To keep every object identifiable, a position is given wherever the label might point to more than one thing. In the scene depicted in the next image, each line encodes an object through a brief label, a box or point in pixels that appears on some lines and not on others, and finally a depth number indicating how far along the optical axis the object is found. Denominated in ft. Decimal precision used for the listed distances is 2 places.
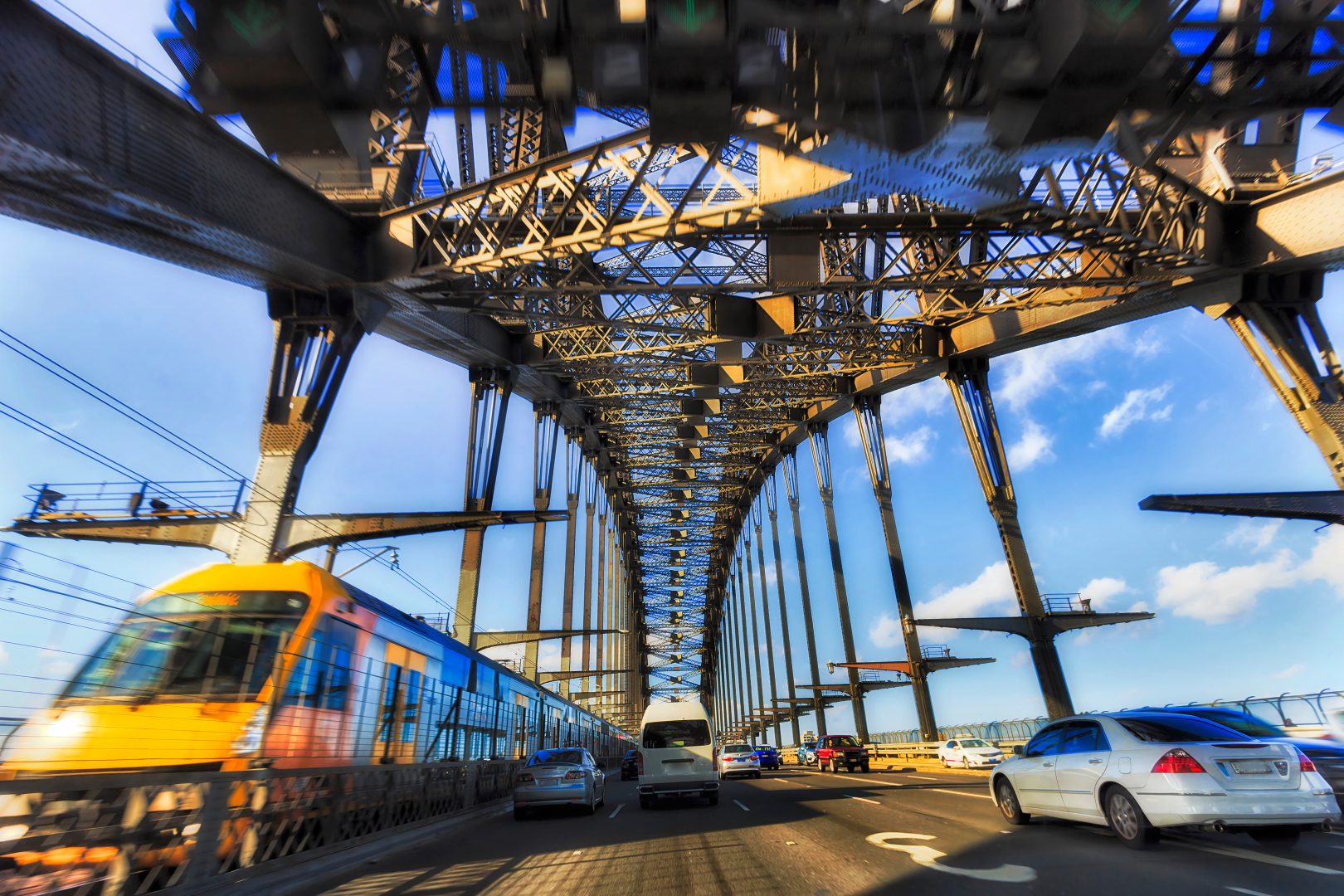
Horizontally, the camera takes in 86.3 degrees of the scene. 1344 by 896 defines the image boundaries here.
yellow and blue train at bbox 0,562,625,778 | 24.70
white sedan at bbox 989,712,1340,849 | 21.09
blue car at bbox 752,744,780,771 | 126.52
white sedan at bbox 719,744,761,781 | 97.04
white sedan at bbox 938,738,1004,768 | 83.30
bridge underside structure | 27.30
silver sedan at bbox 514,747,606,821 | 45.50
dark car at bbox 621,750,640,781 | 126.05
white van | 50.26
